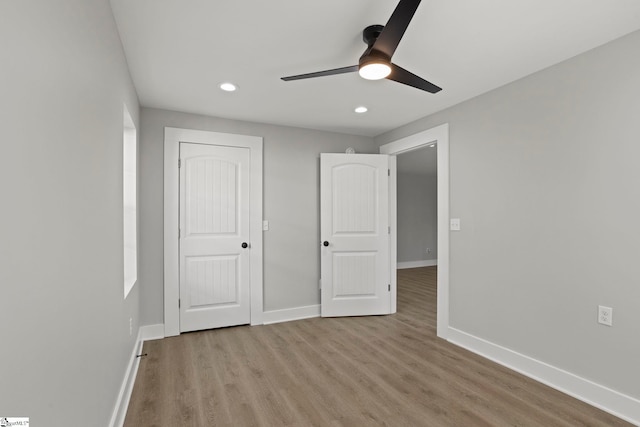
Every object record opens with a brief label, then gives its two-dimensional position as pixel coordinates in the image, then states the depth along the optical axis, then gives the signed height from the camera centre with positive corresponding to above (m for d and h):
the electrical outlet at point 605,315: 2.12 -0.68
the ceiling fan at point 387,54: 1.49 +0.91
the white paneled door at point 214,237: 3.53 -0.24
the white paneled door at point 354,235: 4.09 -0.25
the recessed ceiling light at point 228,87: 2.78 +1.15
